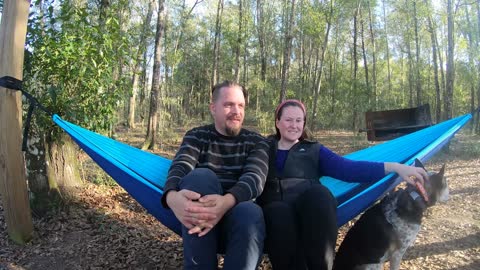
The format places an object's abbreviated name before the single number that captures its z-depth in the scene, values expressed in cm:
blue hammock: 192
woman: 154
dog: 170
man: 146
